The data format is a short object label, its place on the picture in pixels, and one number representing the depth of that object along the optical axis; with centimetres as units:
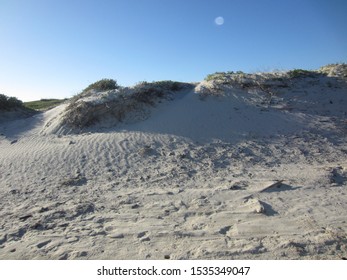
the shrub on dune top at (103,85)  1430
